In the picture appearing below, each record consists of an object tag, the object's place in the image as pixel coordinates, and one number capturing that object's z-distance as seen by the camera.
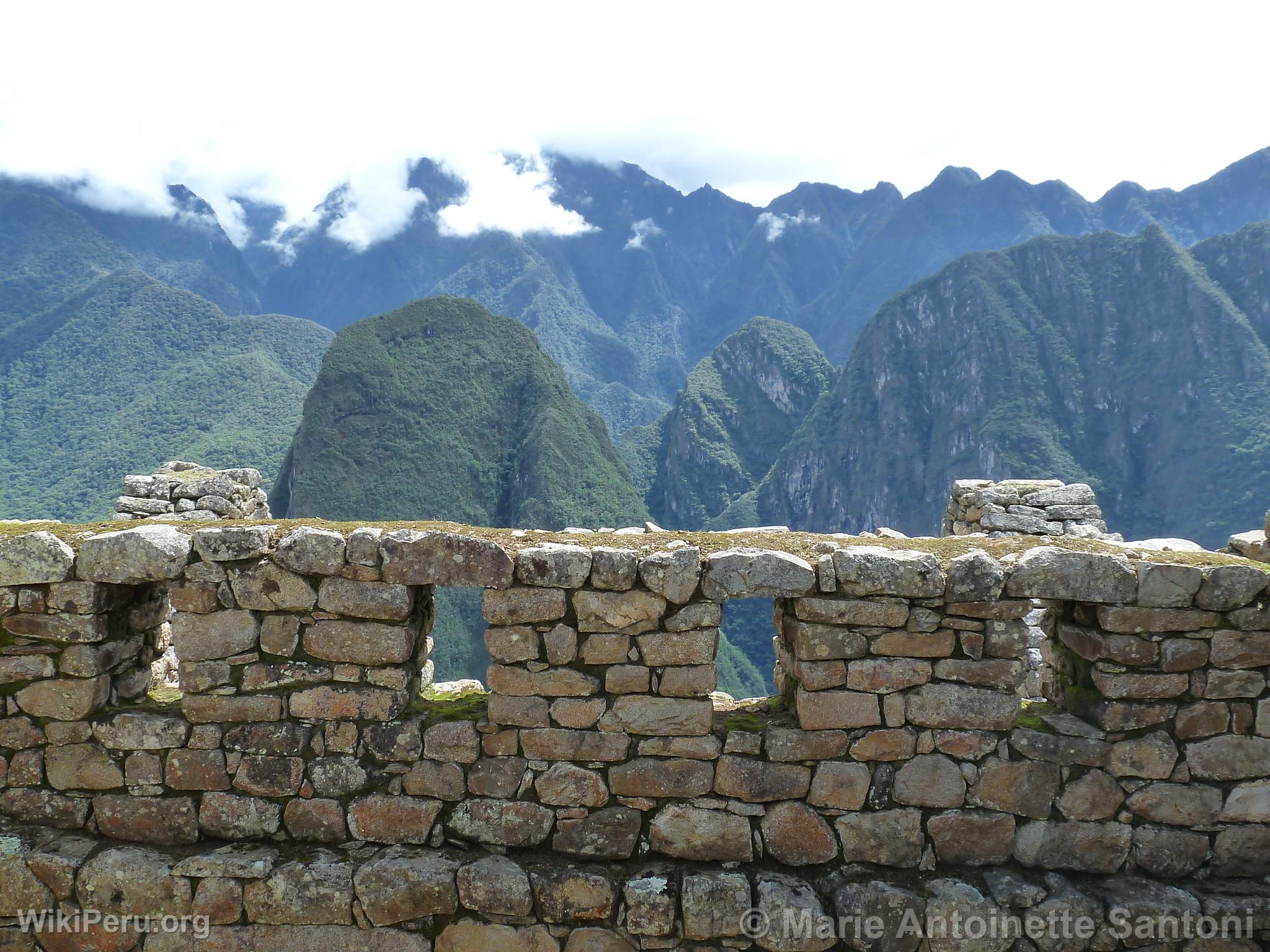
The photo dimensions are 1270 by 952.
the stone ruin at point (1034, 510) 9.29
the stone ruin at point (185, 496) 10.42
